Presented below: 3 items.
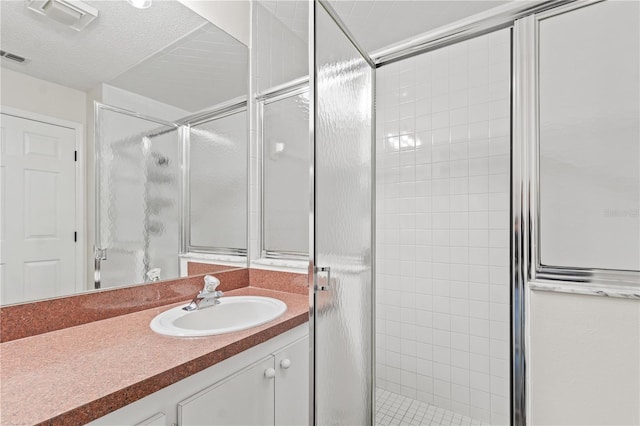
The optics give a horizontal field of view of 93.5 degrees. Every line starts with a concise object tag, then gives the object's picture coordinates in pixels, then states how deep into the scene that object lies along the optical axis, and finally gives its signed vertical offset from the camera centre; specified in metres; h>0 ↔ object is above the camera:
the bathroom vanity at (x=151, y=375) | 0.63 -0.40
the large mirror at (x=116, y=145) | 0.97 +0.29
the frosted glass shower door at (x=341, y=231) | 0.87 -0.05
